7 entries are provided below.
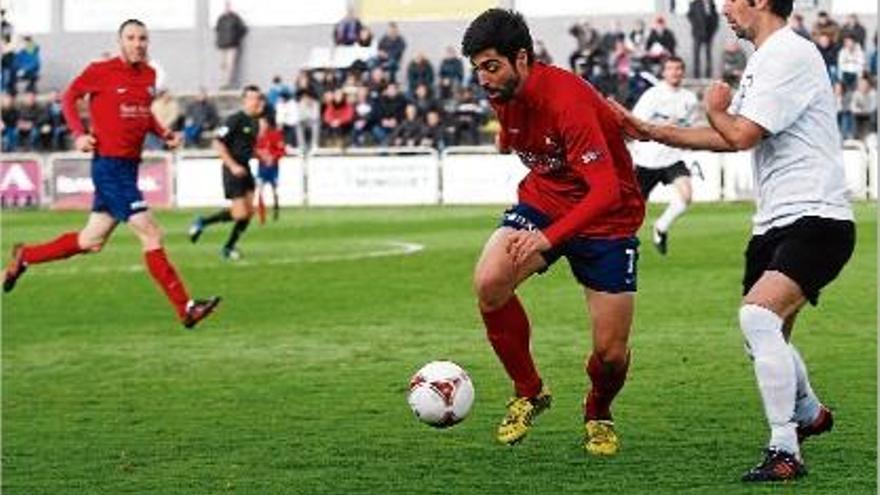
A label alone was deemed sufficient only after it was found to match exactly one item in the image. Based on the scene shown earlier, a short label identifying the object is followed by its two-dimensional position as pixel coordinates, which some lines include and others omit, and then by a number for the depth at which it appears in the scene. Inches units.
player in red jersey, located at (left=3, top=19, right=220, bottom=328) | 697.0
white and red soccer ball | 400.2
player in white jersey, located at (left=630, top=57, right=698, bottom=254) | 982.4
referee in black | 1056.8
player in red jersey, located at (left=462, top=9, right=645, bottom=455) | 377.7
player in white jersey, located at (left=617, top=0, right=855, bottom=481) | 362.6
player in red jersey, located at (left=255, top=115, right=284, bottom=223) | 1389.0
